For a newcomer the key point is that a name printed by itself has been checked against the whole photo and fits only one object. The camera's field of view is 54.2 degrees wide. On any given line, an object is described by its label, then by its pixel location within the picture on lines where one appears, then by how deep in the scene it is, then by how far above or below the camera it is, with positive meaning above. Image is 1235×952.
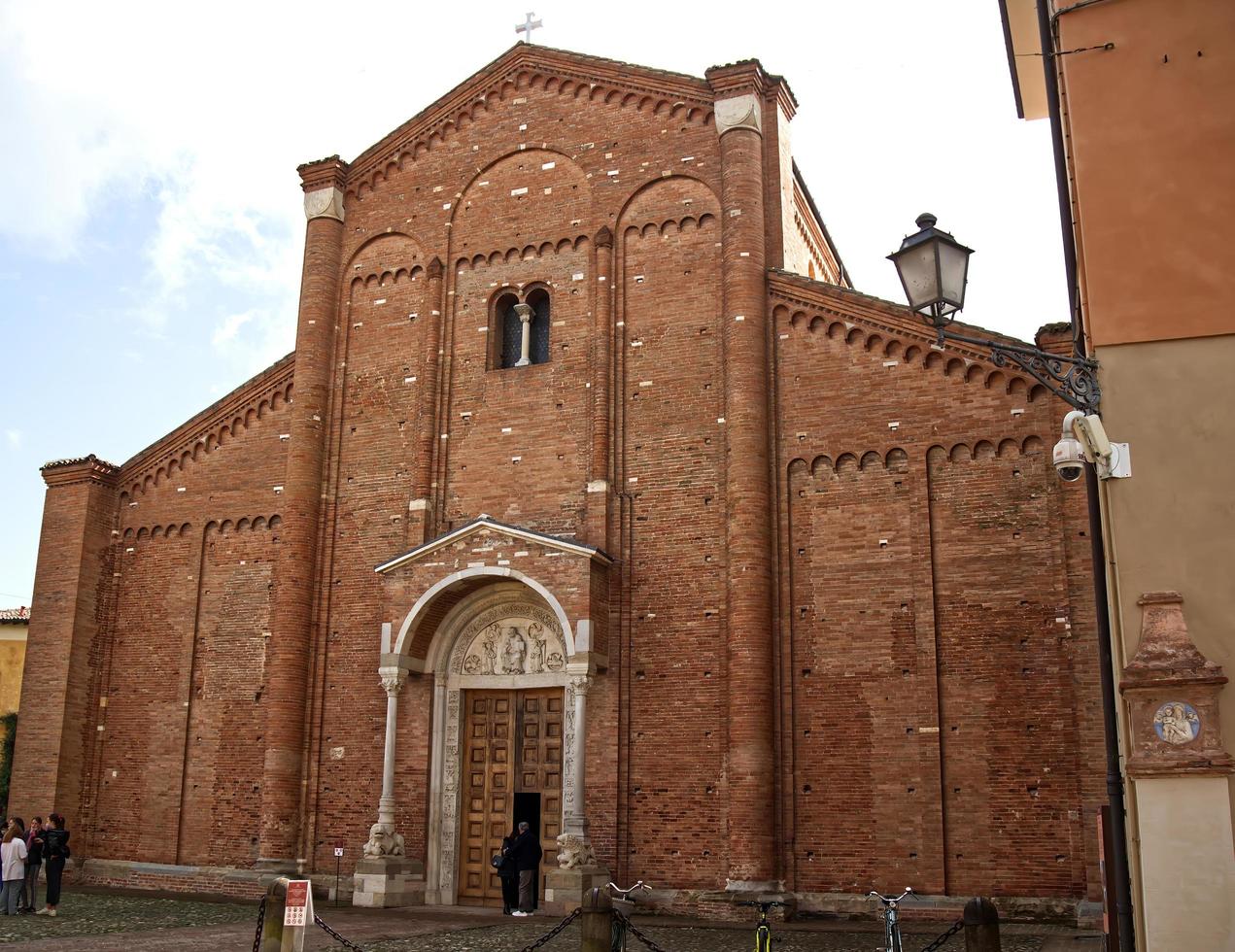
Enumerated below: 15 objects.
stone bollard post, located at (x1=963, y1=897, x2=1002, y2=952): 8.97 -1.11
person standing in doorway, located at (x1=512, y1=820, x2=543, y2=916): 15.05 -1.17
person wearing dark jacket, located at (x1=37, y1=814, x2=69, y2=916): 15.00 -1.10
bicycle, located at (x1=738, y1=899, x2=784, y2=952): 9.52 -1.26
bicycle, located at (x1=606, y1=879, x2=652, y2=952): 14.56 -1.51
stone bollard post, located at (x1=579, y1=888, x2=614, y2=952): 9.74 -1.21
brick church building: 14.28 +2.66
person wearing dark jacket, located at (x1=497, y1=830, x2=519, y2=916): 14.99 -1.30
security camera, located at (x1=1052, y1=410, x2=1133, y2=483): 8.31 +2.24
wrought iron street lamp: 7.92 +3.21
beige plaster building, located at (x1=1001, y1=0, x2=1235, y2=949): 8.09 +2.72
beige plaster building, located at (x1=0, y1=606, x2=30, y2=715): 23.96 +2.22
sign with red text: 10.18 -1.12
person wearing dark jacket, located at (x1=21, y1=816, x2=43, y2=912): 15.32 -1.35
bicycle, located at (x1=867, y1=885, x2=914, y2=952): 9.66 -1.19
